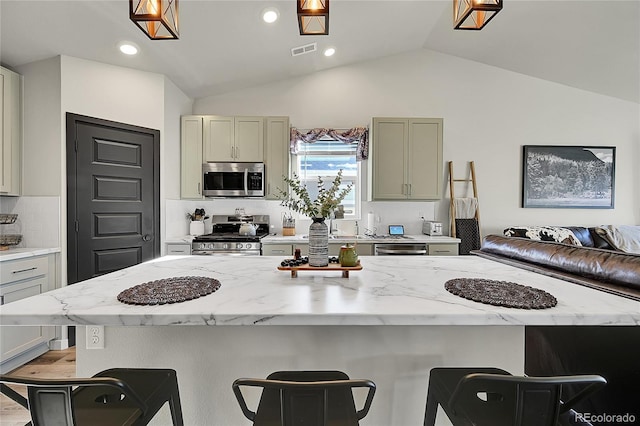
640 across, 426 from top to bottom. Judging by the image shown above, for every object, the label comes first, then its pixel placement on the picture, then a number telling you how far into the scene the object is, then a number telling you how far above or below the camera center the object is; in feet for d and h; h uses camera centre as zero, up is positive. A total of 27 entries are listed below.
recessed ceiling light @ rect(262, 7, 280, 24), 9.07 +5.92
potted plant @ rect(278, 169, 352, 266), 5.12 -0.19
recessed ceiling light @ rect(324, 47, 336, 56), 12.16 +6.40
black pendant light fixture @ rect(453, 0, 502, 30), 4.97 +3.41
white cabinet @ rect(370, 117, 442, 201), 12.40 +2.19
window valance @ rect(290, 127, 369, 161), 13.30 +3.17
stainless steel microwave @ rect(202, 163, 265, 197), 12.30 +1.16
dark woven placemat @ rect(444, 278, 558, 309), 3.55 -1.10
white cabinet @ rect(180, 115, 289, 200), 12.37 +2.58
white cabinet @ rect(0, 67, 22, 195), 8.75 +2.25
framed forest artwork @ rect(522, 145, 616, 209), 13.89 +1.47
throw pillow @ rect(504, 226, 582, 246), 12.67 -1.04
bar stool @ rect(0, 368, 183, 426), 2.60 -2.17
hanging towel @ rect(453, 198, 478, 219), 13.57 +0.09
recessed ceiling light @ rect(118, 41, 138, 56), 9.28 +4.97
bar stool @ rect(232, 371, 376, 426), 2.56 -1.93
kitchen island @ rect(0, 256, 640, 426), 4.53 -2.20
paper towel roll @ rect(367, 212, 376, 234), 13.21 -0.65
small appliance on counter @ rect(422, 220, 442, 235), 13.03 -0.83
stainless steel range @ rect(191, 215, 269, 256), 11.35 -1.39
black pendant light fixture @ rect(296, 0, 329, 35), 5.02 +3.33
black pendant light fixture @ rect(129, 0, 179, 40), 4.91 +3.24
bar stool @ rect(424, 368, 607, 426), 2.63 -2.04
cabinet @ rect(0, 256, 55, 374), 7.86 -2.46
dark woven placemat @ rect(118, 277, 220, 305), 3.64 -1.11
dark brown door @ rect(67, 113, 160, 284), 9.46 +0.37
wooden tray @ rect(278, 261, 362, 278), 4.94 -0.99
